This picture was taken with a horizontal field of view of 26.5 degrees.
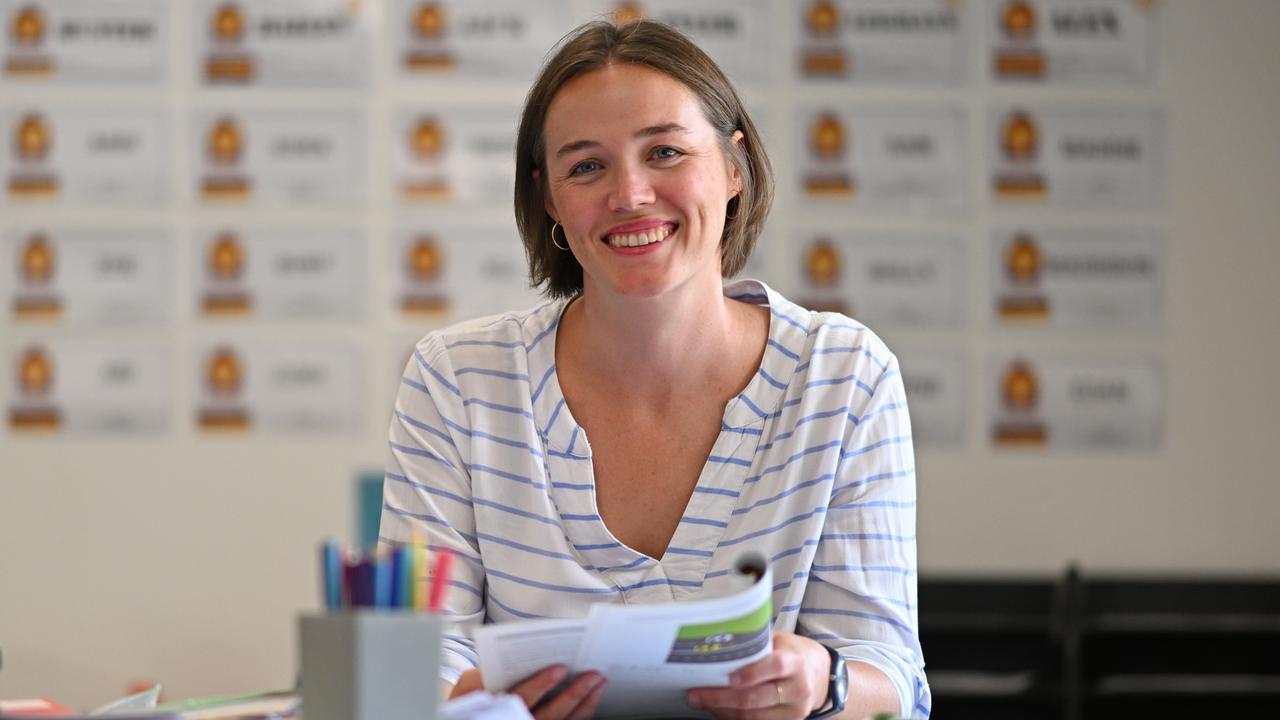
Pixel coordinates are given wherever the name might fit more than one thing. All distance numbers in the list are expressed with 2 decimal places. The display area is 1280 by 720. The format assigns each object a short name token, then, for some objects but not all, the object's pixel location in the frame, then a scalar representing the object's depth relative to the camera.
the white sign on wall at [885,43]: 4.18
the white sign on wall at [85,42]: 4.18
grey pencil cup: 1.74
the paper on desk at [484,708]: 1.95
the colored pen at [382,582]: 1.79
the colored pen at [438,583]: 1.87
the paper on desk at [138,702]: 2.14
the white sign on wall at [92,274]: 4.17
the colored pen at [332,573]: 1.79
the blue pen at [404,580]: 1.81
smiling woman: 2.69
